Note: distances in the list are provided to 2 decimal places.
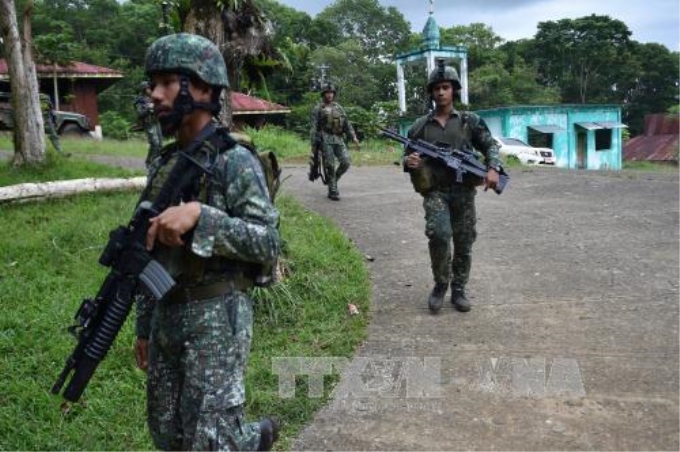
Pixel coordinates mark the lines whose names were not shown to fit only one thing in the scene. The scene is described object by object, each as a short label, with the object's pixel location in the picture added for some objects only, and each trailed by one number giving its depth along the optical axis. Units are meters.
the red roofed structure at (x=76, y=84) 24.11
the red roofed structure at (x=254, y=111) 25.06
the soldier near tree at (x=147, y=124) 8.12
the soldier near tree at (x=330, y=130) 9.60
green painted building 26.31
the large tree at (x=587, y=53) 46.31
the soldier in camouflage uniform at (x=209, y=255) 2.27
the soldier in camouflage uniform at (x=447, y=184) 4.96
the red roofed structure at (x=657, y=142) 34.22
